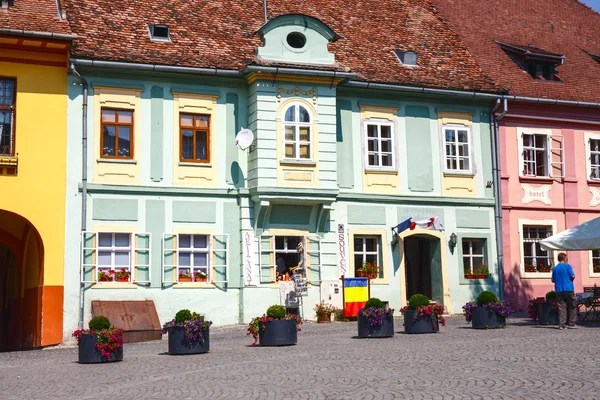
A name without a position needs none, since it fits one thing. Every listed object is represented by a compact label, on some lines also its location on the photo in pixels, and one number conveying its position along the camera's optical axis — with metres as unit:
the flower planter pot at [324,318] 25.56
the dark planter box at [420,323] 20.22
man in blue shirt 21.00
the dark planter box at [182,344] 17.61
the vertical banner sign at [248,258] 25.41
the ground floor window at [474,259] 28.53
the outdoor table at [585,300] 22.45
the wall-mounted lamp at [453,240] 28.16
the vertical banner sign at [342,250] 26.64
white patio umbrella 21.64
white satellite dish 25.34
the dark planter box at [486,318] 21.05
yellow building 23.41
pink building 29.30
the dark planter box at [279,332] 18.25
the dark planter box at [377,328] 19.45
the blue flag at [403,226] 27.16
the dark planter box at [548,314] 21.94
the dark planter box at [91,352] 17.09
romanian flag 25.98
